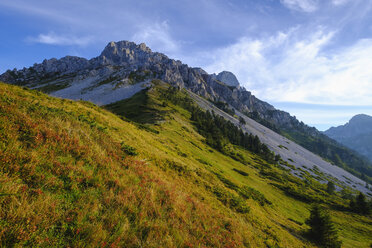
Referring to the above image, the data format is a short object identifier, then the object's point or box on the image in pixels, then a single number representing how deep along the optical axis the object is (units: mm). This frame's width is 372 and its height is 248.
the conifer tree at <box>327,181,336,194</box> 66862
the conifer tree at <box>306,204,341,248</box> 16219
